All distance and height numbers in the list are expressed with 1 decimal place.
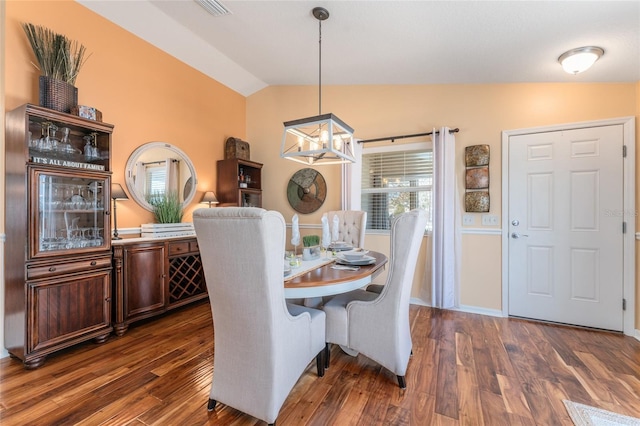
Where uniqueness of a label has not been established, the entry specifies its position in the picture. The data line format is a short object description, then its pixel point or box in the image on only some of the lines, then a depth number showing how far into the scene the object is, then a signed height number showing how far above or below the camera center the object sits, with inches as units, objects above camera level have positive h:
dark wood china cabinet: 81.4 -6.5
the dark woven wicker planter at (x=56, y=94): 87.2 +36.5
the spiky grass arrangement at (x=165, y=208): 129.0 +1.8
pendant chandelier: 83.5 +26.1
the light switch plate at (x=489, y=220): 126.4 -3.4
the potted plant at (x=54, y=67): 87.5 +46.0
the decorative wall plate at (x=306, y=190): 163.6 +12.6
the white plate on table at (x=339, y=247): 104.3 -12.8
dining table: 62.5 -15.5
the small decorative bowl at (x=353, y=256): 85.2 -13.1
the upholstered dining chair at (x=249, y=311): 51.2 -19.4
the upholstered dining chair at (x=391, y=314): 69.5 -26.5
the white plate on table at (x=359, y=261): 81.1 -14.1
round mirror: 123.4 +18.1
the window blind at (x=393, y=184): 141.7 +14.7
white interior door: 108.3 -5.5
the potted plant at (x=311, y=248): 90.1 -12.0
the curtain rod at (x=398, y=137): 131.0 +37.0
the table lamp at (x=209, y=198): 152.0 +7.4
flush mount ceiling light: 89.6 +49.2
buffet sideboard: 102.7 -26.1
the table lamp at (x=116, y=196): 109.6 +6.1
